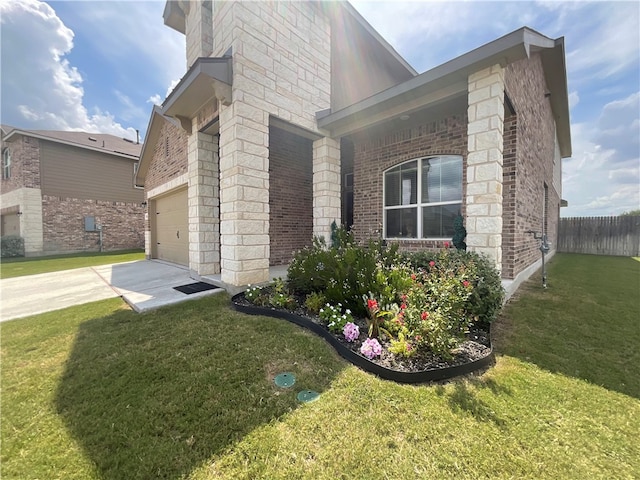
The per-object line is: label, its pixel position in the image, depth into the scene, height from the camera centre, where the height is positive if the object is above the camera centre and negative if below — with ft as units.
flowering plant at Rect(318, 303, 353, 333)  10.86 -3.70
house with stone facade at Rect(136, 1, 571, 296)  13.93 +7.05
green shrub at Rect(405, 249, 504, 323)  10.94 -2.34
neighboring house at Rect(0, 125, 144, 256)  46.44 +7.90
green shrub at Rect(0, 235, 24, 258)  44.70 -2.20
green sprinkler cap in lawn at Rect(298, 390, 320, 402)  7.32 -4.72
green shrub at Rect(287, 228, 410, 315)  11.30 -2.04
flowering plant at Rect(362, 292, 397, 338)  10.14 -3.40
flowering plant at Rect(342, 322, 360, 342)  10.09 -3.92
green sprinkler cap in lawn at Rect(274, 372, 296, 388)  7.94 -4.67
